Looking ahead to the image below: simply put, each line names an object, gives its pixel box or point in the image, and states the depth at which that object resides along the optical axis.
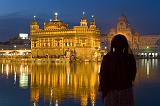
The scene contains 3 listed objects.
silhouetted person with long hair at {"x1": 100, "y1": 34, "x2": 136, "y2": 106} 3.58
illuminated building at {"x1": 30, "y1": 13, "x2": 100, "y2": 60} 74.50
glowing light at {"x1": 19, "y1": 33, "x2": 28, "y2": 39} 131.43
